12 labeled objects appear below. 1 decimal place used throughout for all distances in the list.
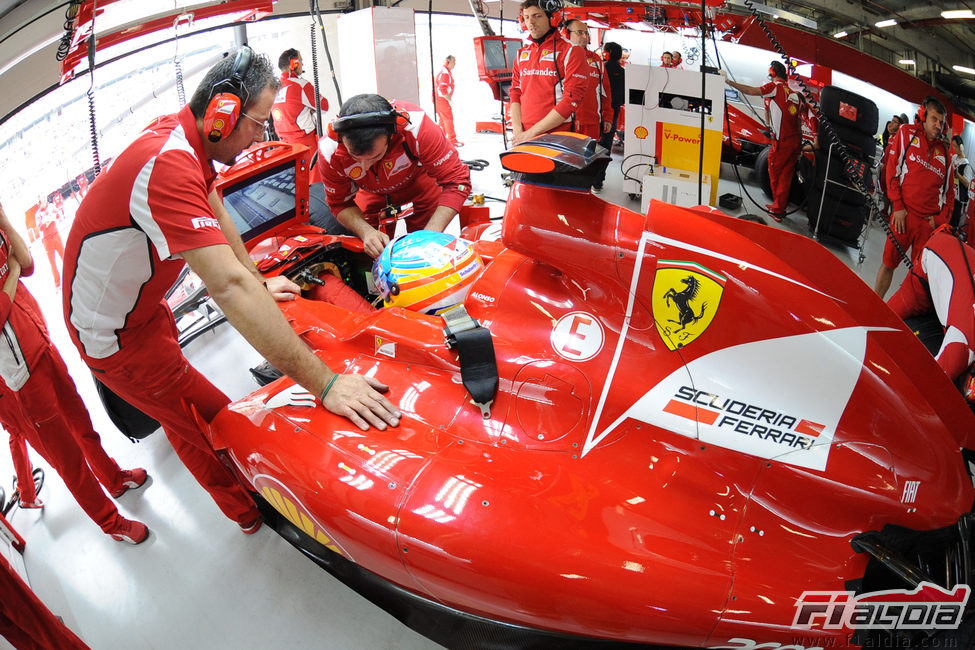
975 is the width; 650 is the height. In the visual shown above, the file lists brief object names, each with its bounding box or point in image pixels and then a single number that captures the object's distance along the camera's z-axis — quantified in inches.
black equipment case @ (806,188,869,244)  130.4
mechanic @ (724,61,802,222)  128.8
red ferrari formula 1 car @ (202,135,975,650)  57.9
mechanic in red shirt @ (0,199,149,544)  86.0
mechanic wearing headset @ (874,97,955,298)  93.3
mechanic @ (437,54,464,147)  321.1
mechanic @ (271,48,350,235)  232.1
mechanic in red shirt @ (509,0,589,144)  172.4
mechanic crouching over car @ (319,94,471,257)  119.0
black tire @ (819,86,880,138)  101.9
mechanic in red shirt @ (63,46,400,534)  69.8
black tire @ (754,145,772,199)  178.2
